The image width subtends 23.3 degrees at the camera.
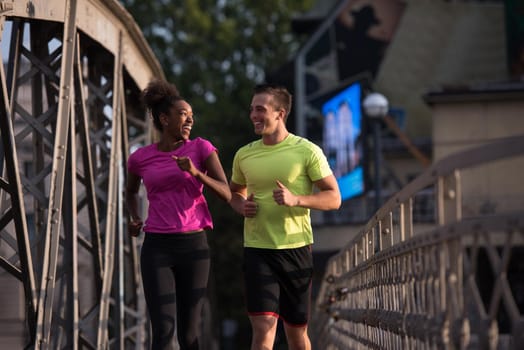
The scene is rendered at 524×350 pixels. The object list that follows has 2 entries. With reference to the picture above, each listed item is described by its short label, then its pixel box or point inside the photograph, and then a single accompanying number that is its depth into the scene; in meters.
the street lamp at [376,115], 20.33
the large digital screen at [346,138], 35.66
